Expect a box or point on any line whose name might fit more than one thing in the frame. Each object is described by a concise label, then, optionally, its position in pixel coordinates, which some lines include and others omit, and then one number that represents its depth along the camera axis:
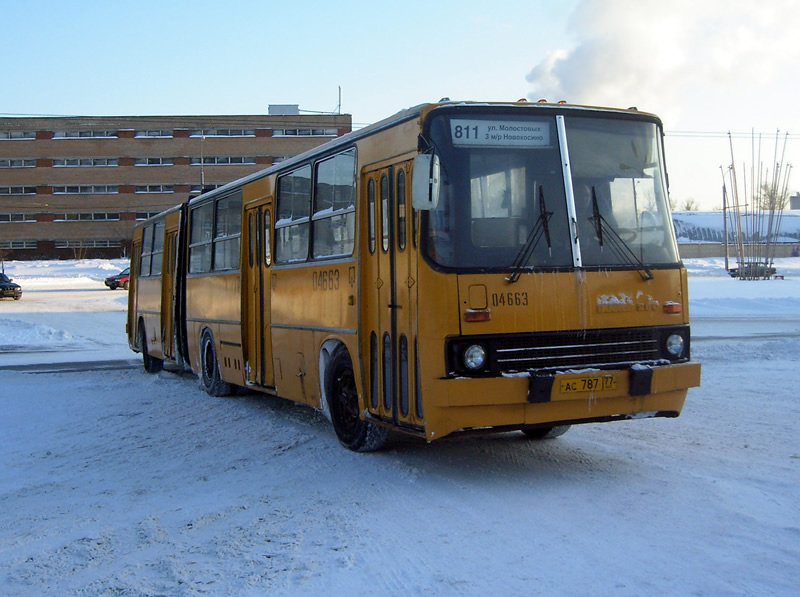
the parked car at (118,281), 55.00
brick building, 79.25
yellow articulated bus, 6.86
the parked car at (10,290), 44.78
